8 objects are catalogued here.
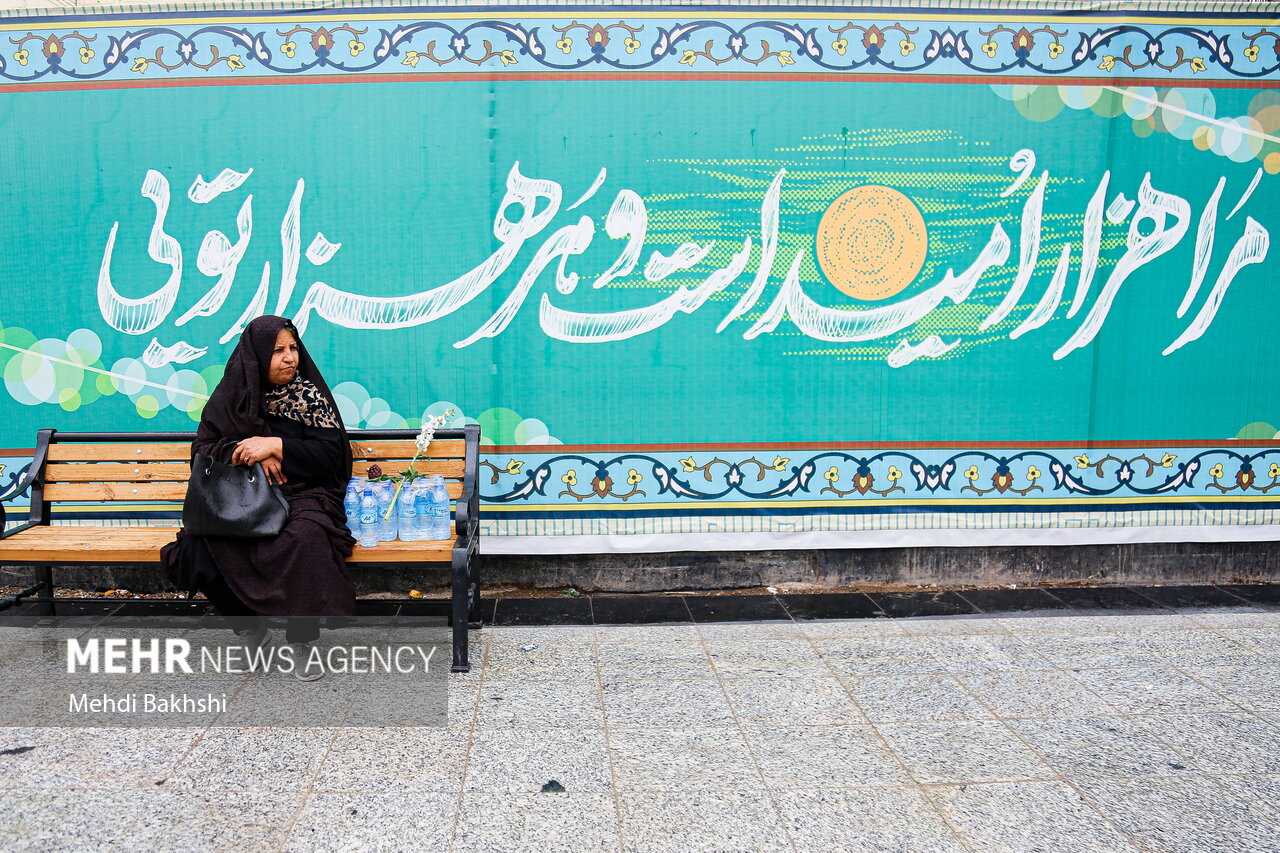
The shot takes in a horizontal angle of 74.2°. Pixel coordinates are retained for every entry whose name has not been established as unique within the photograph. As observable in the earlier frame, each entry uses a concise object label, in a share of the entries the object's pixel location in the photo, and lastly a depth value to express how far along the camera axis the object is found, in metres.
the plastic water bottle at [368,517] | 3.77
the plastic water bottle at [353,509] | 3.80
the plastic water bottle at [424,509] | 3.86
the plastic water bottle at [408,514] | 3.83
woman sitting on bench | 3.53
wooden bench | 4.08
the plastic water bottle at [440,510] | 3.90
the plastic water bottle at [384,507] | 3.81
